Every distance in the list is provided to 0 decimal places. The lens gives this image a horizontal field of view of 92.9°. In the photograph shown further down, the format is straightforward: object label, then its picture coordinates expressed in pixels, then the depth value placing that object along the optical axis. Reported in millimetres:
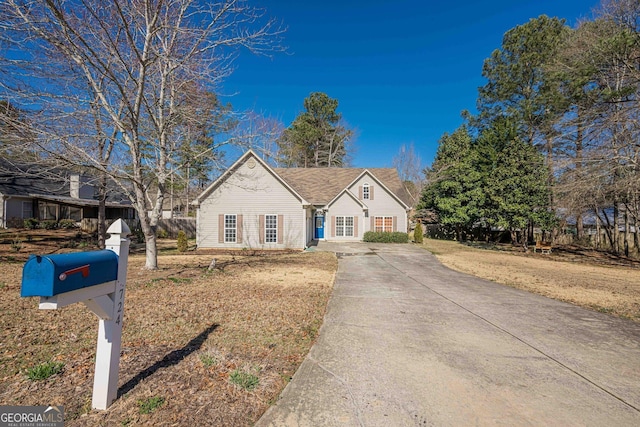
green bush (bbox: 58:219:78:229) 26109
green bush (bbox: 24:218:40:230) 23489
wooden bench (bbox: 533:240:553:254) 20734
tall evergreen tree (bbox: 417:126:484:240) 26688
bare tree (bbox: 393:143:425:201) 36469
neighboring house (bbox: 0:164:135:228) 23781
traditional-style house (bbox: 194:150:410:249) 18875
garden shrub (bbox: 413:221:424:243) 24108
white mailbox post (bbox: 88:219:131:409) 2781
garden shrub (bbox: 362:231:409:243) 23641
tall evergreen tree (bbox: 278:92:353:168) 41438
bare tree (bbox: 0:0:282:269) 6691
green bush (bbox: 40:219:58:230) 24420
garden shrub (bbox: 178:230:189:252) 17422
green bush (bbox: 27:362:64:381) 3305
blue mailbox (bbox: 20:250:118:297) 2049
